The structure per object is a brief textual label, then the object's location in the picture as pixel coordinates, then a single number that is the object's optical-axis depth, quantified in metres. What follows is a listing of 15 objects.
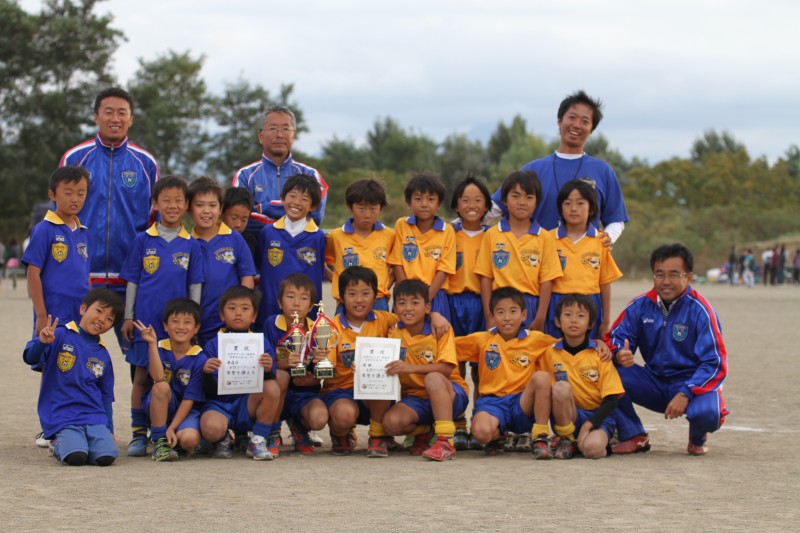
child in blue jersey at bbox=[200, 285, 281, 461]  6.69
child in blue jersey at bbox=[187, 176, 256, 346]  7.07
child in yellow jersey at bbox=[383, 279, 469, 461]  6.73
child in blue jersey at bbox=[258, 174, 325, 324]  7.31
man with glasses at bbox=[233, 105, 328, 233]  7.68
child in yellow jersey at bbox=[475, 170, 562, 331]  7.20
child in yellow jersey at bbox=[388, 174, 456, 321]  7.28
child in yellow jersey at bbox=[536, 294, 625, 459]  6.72
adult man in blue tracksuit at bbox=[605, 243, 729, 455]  6.88
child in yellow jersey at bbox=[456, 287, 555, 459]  6.83
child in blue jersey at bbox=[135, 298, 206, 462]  6.60
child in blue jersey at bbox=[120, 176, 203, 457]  6.90
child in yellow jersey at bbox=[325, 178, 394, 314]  7.20
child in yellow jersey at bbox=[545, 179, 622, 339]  7.25
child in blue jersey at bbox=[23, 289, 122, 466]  6.47
